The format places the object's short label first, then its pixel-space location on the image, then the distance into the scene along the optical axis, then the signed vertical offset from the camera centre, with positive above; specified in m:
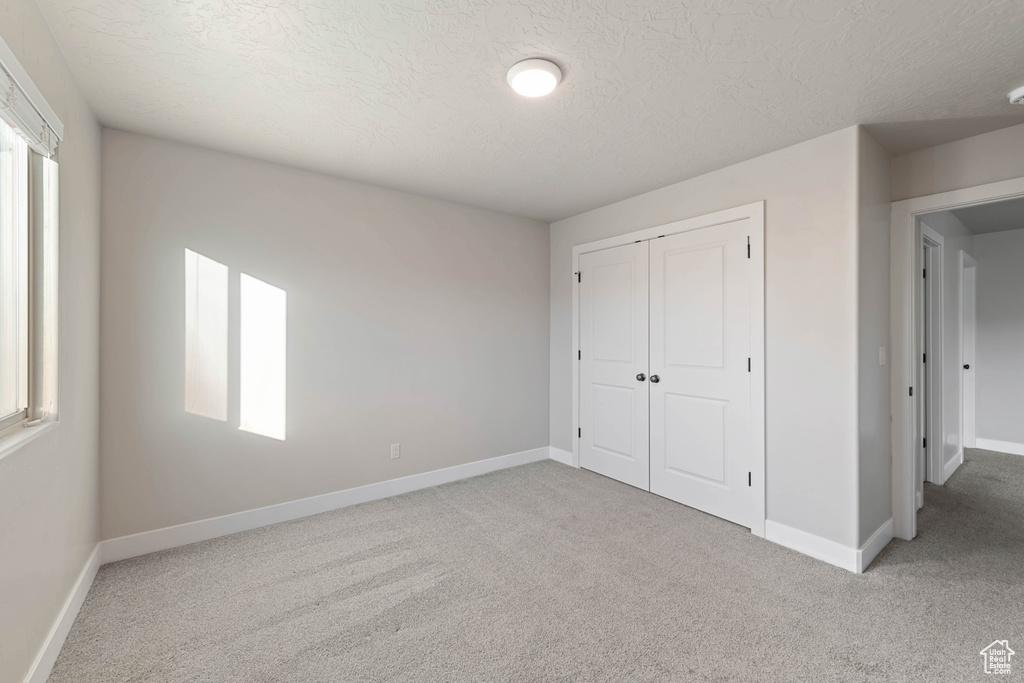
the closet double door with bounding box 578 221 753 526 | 3.13 -0.20
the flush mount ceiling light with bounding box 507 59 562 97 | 1.94 +1.18
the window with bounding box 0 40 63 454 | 1.52 +0.34
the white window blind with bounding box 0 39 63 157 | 1.38 +0.80
